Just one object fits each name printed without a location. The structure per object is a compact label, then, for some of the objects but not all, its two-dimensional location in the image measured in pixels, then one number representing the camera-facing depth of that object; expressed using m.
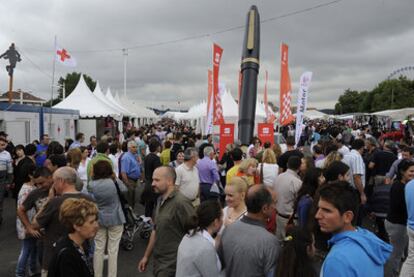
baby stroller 6.05
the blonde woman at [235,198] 3.15
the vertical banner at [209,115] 13.84
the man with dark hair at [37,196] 4.03
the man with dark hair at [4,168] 7.12
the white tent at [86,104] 18.08
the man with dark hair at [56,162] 5.49
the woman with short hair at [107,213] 4.25
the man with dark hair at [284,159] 6.48
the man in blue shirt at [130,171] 7.11
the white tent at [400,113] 22.88
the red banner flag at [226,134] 11.90
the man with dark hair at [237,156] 5.94
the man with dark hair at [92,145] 9.88
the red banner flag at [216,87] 13.36
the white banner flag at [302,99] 11.38
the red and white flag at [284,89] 12.71
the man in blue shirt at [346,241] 1.72
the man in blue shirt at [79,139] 9.34
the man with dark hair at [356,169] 5.97
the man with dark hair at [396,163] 6.15
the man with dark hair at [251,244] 2.40
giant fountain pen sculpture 14.64
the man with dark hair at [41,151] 7.57
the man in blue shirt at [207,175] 6.30
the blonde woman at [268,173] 5.39
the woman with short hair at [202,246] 2.36
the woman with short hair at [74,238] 2.25
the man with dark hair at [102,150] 6.01
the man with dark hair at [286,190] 4.57
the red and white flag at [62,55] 13.56
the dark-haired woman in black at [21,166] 6.53
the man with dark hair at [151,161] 7.21
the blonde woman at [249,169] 5.20
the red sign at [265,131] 11.98
